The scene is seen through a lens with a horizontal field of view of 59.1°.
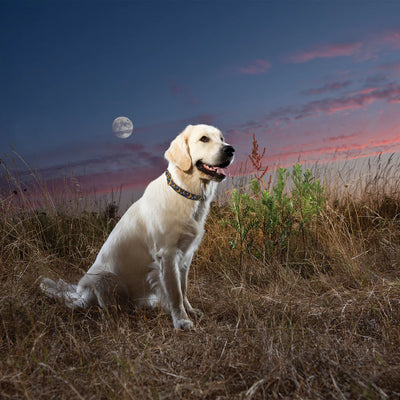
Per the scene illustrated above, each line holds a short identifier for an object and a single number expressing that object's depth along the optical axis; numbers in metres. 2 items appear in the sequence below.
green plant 3.71
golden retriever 2.59
